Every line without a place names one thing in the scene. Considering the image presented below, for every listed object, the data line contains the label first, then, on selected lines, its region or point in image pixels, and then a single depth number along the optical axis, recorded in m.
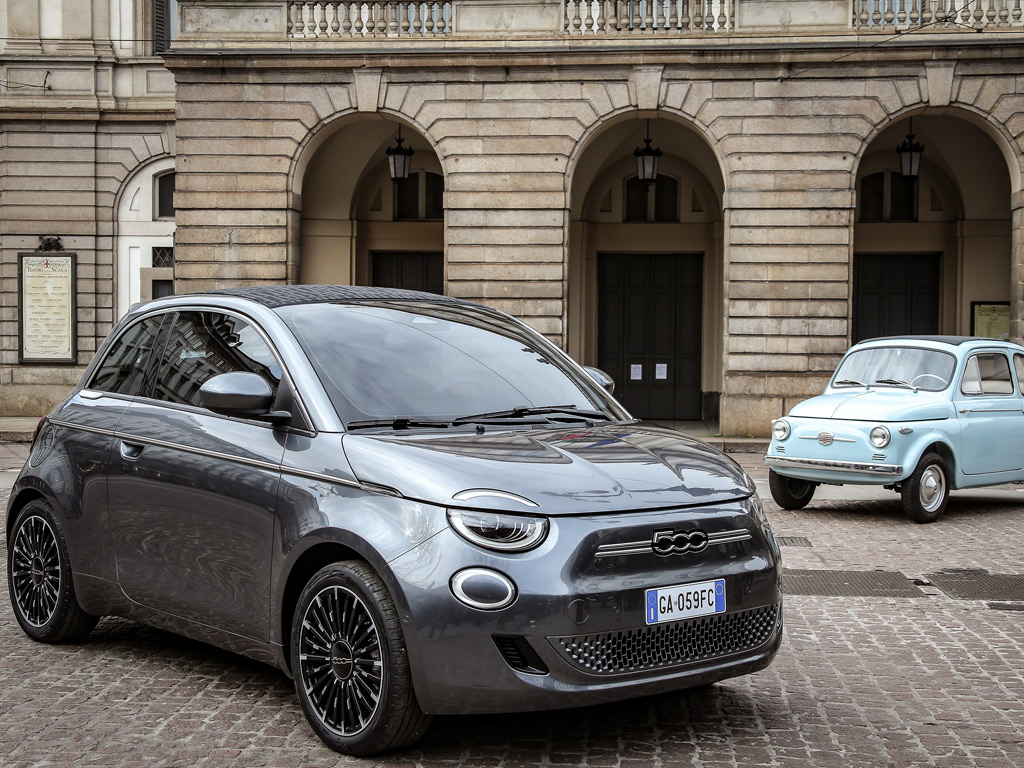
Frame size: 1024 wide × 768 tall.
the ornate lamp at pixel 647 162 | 22.06
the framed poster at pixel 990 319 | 23.41
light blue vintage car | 11.09
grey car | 3.95
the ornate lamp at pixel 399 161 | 22.39
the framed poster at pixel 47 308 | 26.72
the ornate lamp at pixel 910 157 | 21.78
